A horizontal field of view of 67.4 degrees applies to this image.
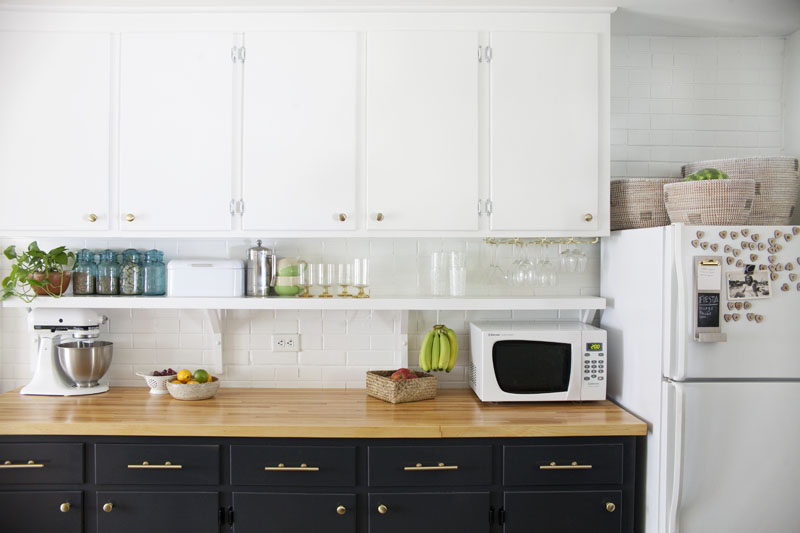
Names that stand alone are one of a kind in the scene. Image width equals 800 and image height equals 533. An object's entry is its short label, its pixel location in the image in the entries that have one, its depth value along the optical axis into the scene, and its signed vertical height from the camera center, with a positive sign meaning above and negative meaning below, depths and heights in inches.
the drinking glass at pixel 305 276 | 105.2 -2.3
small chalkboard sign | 82.0 -5.9
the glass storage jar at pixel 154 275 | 107.0 -2.3
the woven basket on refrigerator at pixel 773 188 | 92.2 +12.2
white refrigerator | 82.2 -16.8
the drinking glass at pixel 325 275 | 105.0 -2.1
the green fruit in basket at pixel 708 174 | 91.0 +14.0
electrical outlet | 111.9 -14.7
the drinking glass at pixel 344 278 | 105.2 -2.6
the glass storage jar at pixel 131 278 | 106.3 -2.9
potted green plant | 102.5 -2.1
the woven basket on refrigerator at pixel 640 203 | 98.1 +10.3
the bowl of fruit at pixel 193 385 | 100.2 -20.7
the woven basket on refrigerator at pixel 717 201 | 85.3 +9.4
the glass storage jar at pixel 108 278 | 106.1 -2.9
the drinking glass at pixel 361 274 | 104.4 -1.8
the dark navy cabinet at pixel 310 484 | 87.3 -32.5
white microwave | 97.9 -16.3
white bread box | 102.9 -3.0
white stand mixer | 103.0 -13.0
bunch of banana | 105.0 -15.3
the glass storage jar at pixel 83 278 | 106.0 -2.9
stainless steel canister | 105.7 -1.4
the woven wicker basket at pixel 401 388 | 98.9 -20.8
